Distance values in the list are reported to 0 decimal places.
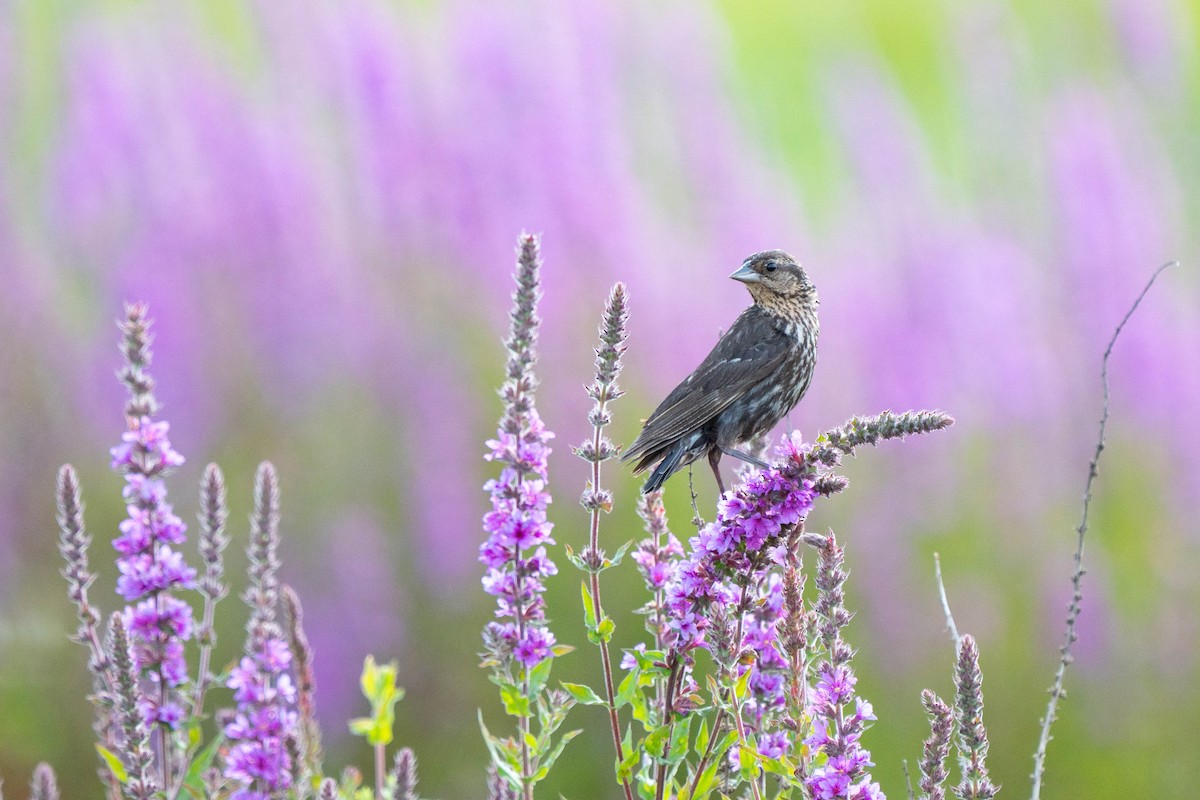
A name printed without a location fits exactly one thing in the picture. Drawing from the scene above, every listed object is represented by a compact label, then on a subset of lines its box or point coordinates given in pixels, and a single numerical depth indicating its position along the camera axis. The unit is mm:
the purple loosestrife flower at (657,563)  4949
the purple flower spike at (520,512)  4734
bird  7129
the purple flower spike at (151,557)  4996
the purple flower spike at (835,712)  4461
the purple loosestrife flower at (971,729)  4355
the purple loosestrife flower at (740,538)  4582
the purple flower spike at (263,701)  4902
